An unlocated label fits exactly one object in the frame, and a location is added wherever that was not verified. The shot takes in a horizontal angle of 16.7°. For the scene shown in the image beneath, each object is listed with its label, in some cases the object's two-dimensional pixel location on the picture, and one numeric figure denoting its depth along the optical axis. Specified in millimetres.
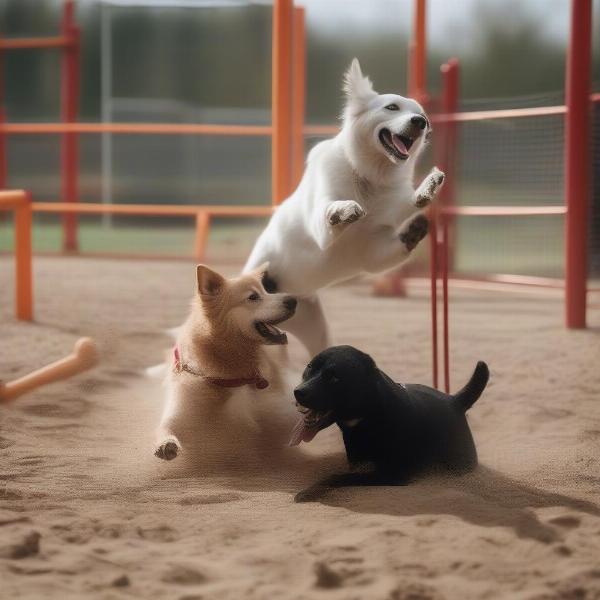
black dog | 6391
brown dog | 7336
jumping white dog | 7719
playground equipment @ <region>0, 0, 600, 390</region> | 11031
